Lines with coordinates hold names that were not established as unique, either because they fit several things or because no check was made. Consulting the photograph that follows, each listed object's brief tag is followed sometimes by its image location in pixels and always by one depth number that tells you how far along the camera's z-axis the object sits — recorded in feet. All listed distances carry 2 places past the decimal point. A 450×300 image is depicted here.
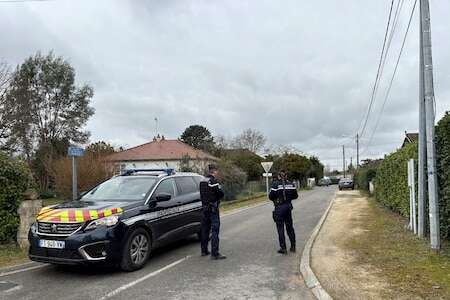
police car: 24.29
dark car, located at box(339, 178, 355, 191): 164.35
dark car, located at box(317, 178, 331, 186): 265.30
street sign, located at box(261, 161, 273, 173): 110.01
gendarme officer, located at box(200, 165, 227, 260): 29.68
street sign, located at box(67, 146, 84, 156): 37.63
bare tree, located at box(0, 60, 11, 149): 109.86
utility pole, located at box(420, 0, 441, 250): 29.30
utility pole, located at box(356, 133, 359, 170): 195.21
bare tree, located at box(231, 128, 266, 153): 233.66
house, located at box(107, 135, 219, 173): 178.91
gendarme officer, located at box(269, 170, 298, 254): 30.99
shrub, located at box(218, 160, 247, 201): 104.06
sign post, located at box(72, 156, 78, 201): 37.78
